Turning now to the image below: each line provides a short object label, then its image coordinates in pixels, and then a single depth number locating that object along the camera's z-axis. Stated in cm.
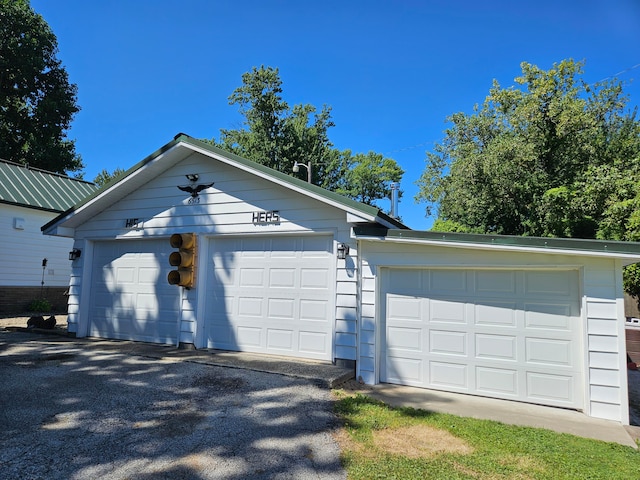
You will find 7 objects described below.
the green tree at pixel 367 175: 3434
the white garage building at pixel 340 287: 514
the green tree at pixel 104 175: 4410
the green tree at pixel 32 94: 2473
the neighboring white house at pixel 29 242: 1384
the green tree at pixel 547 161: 1323
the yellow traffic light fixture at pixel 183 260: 750
